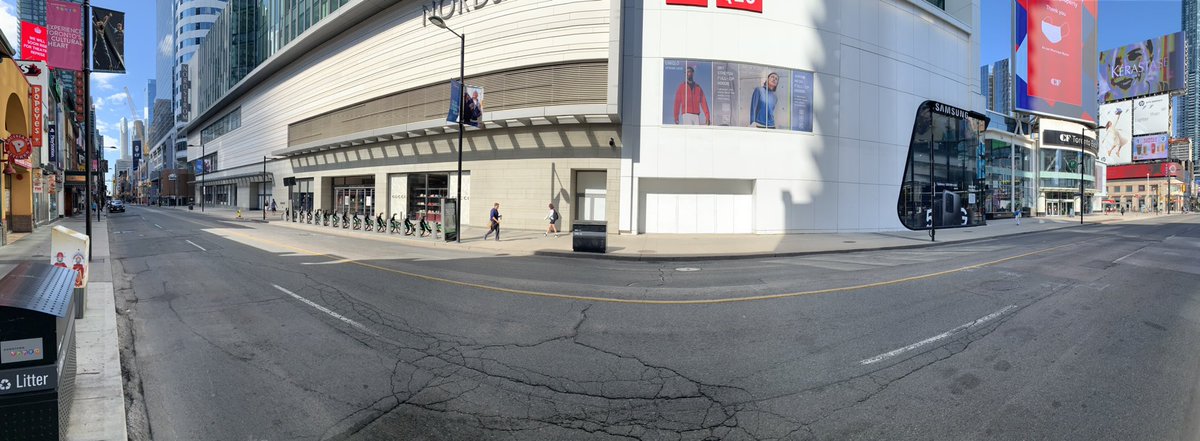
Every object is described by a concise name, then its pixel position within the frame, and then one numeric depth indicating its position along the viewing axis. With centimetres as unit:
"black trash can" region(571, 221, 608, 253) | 1592
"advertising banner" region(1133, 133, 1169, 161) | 8594
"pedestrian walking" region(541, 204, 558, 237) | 2163
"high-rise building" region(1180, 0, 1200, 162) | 14725
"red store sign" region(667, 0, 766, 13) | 2288
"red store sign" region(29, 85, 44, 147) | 2466
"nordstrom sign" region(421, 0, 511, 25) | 2658
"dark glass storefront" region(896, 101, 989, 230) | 2973
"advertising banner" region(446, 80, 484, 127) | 1966
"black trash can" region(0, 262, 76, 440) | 270
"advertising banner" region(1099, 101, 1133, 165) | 8906
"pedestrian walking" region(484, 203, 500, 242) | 1993
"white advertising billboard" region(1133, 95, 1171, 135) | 8356
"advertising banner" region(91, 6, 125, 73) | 1213
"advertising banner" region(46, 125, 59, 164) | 3063
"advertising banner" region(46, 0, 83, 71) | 1342
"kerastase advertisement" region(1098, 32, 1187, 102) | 8019
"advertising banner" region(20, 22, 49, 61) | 2111
